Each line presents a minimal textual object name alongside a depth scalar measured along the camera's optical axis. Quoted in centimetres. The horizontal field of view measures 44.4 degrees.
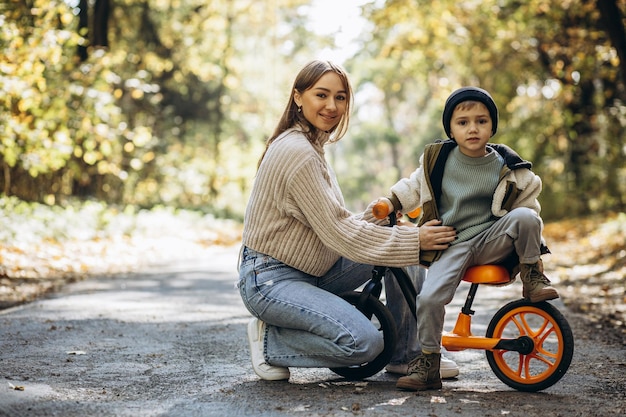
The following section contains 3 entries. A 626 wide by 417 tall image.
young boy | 376
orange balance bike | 378
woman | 390
